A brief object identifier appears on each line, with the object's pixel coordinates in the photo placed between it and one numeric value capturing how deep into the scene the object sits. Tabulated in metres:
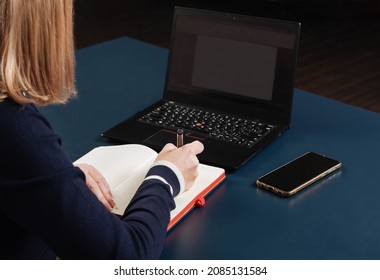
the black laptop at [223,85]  2.05
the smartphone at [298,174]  1.85
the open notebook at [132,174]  1.82
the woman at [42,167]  1.56
